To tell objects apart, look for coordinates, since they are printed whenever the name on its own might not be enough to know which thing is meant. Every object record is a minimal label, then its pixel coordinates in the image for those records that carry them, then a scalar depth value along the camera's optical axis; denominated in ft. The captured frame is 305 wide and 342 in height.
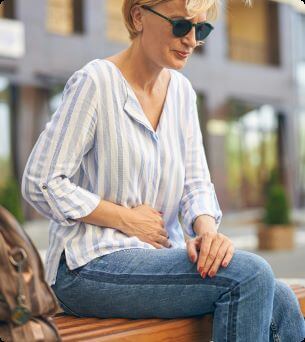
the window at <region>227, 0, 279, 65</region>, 79.71
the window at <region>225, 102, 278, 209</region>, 76.51
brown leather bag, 5.49
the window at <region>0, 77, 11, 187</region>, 59.11
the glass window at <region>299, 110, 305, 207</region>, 84.38
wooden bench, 6.81
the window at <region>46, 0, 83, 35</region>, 64.03
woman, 6.96
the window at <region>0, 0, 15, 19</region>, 61.11
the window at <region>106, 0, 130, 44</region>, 67.82
